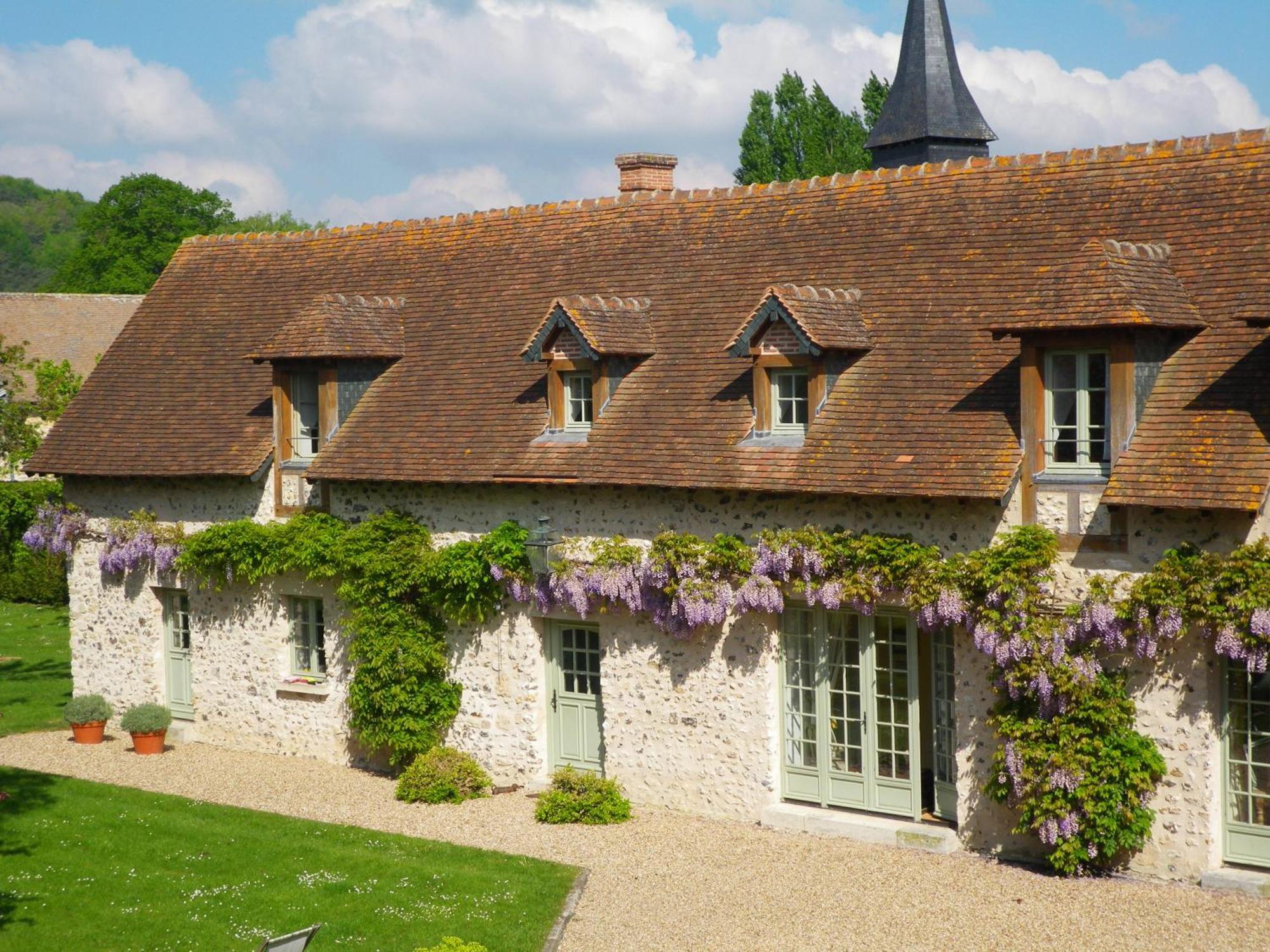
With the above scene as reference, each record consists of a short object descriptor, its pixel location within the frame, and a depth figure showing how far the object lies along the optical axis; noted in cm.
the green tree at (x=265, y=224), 7250
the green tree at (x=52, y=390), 3011
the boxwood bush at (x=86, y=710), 1933
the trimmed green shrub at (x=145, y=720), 1883
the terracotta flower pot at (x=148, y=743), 1892
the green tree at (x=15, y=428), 2919
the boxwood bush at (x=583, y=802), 1541
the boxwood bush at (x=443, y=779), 1638
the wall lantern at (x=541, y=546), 1597
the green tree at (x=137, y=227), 5947
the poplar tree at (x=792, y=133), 5141
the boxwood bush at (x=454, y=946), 1041
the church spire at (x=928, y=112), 2386
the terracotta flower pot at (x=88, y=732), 1941
